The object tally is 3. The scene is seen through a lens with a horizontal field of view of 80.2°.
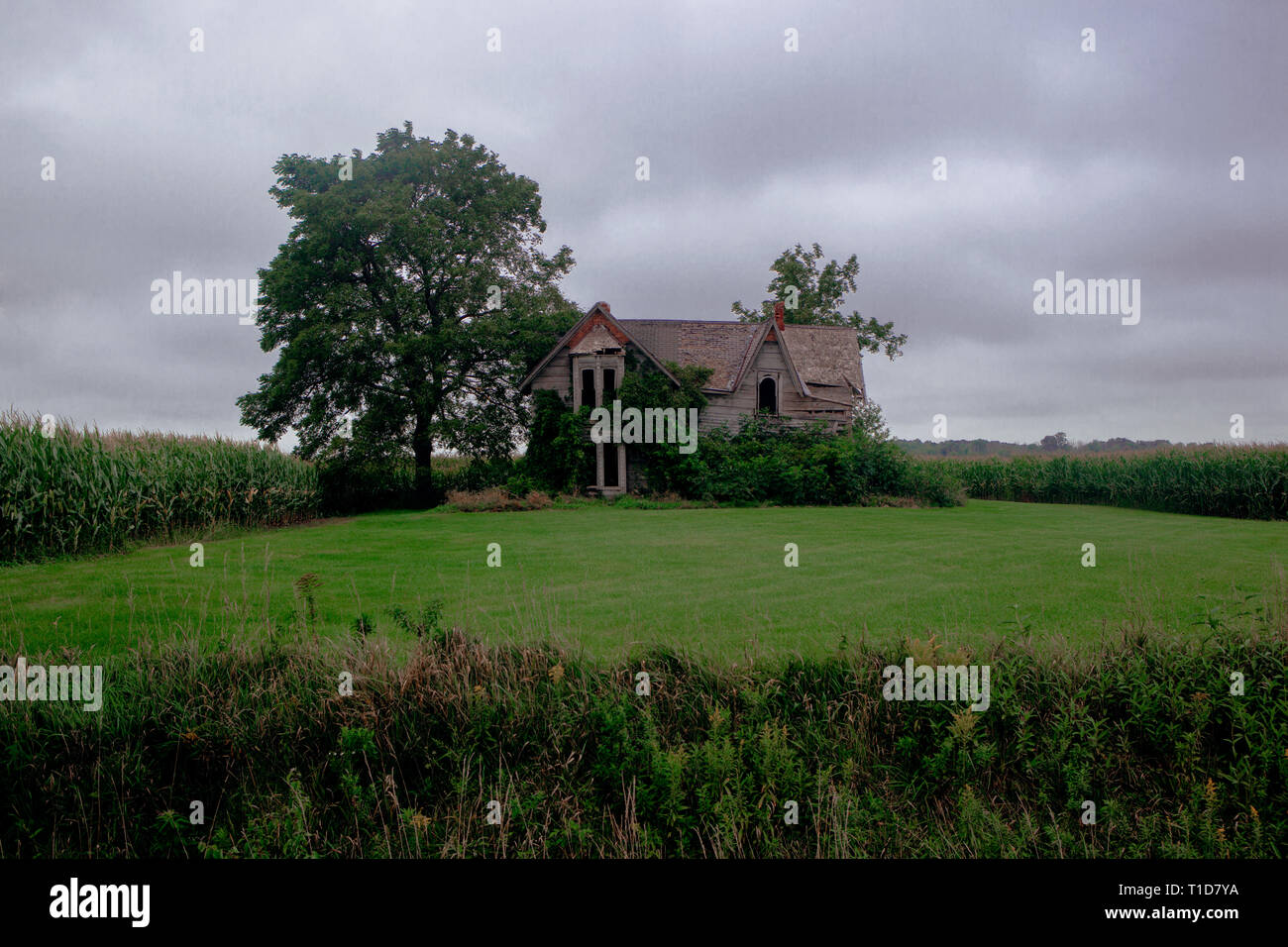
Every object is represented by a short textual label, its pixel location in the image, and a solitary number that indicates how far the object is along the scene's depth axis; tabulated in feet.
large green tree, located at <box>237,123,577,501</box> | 108.06
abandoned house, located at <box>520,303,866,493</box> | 107.76
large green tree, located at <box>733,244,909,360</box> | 174.40
